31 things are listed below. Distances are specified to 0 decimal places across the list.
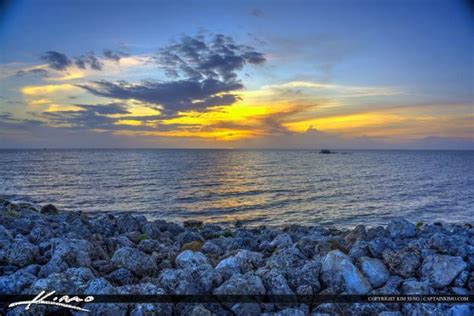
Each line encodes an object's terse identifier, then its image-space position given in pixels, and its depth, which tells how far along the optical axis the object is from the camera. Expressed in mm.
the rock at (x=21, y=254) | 5597
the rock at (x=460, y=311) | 4082
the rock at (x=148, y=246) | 7383
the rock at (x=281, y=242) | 8150
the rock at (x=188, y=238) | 9448
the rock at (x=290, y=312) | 4086
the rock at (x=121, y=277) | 5098
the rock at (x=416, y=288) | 4750
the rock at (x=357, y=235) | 8618
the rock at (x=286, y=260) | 5629
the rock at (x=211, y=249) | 7580
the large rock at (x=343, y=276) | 4902
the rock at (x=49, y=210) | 16225
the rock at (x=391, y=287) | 4887
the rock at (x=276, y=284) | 4746
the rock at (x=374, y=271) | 5281
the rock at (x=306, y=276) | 4955
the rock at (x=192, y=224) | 15578
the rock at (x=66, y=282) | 4336
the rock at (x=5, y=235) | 6676
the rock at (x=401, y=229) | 9500
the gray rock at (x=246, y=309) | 4203
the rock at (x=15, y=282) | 4434
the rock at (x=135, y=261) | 5496
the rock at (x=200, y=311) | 4016
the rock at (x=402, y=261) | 5465
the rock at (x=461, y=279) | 5082
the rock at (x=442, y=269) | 5133
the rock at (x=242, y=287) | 4591
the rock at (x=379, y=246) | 6327
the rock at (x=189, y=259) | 5703
